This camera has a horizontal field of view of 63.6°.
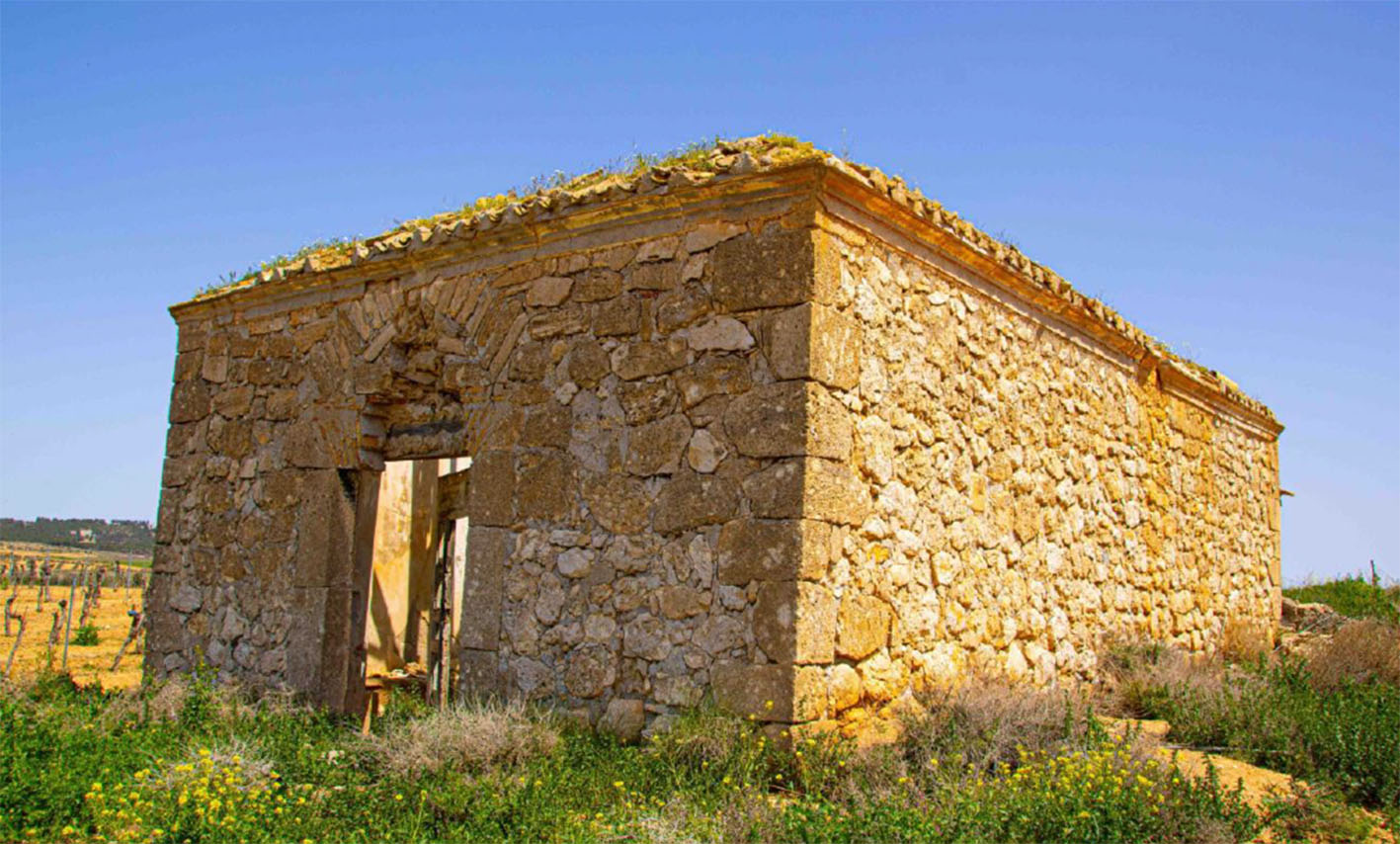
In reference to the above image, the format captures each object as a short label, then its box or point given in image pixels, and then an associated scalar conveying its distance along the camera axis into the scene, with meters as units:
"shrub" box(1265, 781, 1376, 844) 5.35
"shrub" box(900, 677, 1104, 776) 5.72
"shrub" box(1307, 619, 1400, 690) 8.70
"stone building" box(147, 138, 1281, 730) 5.84
